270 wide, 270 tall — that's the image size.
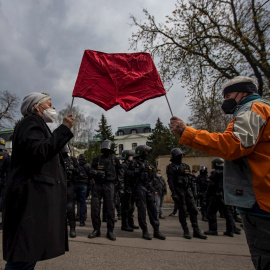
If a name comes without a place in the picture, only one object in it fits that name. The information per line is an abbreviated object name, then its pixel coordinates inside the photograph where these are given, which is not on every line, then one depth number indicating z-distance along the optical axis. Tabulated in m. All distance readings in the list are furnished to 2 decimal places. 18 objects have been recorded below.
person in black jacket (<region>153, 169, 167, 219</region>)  10.45
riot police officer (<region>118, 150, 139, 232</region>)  7.13
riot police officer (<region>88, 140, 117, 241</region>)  5.93
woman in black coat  2.00
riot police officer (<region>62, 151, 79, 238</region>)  5.95
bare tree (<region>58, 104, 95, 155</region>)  39.97
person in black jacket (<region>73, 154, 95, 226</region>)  7.72
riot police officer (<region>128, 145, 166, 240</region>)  6.10
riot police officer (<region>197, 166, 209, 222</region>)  10.23
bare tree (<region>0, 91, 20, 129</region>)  30.38
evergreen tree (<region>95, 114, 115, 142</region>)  55.53
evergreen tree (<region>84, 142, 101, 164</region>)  34.59
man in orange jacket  1.91
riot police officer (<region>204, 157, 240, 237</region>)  6.82
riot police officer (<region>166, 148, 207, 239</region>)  6.38
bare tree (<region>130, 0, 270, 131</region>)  11.74
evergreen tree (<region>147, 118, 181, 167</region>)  46.00
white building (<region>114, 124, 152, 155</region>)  84.47
